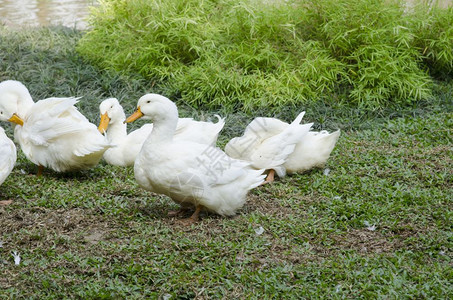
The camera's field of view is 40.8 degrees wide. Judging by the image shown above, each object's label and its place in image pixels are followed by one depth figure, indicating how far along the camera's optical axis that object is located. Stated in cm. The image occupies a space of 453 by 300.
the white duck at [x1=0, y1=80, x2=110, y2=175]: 514
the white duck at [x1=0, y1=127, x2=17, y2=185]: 461
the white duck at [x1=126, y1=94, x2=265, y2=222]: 425
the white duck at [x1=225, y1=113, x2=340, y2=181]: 540
